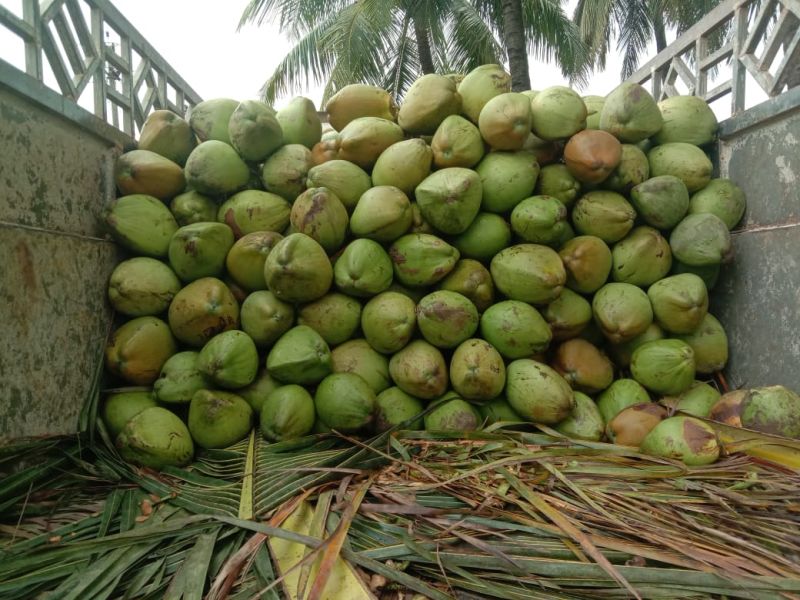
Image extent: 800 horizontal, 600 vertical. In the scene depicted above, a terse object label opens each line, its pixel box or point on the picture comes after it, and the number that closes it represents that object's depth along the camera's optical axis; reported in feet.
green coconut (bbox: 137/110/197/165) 9.35
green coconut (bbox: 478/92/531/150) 8.18
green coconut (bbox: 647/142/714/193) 8.88
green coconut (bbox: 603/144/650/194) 8.67
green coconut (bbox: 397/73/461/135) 8.93
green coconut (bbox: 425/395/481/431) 7.62
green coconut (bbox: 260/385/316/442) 7.47
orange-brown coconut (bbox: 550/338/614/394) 8.18
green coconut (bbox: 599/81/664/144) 8.70
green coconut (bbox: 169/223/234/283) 8.14
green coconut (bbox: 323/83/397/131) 9.84
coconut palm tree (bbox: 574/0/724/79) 42.70
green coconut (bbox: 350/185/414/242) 8.16
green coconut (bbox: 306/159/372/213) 8.56
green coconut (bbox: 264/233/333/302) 7.63
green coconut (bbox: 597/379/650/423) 7.97
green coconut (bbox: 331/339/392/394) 8.19
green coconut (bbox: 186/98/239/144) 9.45
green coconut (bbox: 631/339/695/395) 7.91
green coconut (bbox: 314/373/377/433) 7.52
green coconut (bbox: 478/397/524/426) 7.98
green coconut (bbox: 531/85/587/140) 8.56
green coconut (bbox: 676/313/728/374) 8.61
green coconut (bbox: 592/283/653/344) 8.07
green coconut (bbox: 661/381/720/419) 7.90
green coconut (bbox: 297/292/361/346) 8.28
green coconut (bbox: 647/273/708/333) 8.07
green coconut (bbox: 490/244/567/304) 7.95
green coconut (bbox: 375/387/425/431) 7.86
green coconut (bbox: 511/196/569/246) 8.16
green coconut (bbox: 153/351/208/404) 7.81
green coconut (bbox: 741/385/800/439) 6.75
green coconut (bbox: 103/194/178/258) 8.43
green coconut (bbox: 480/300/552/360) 7.88
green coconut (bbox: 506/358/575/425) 7.45
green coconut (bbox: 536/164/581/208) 8.66
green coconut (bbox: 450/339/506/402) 7.53
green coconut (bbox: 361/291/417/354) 7.95
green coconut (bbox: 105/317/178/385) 8.01
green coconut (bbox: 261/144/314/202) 8.91
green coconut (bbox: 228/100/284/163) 8.64
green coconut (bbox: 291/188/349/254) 8.11
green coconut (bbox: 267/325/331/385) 7.64
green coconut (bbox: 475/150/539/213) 8.41
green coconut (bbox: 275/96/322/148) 9.55
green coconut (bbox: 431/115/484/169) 8.56
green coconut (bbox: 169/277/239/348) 8.05
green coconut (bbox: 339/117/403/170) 8.89
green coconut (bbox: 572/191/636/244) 8.43
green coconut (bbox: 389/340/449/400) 7.73
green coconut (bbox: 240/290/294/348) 8.05
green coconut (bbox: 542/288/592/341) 8.32
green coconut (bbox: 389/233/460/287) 8.16
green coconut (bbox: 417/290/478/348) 7.79
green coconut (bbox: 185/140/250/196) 8.69
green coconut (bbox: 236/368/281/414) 8.04
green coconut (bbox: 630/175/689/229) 8.50
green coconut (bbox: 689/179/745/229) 8.75
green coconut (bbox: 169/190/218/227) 8.87
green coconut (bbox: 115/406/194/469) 7.18
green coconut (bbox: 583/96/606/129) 9.54
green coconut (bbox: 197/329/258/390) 7.55
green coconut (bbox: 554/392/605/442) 7.57
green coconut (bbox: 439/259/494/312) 8.23
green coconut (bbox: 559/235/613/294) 8.27
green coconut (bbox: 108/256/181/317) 8.27
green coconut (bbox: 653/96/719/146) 9.43
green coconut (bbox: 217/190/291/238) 8.78
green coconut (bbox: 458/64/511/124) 9.02
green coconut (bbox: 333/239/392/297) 7.99
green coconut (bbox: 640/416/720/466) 6.48
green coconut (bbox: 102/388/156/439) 7.72
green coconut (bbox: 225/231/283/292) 8.30
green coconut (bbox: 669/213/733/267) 8.23
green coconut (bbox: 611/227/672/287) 8.48
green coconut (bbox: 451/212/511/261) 8.50
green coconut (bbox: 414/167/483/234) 7.92
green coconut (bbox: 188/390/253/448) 7.49
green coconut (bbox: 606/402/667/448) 7.30
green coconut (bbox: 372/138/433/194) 8.49
